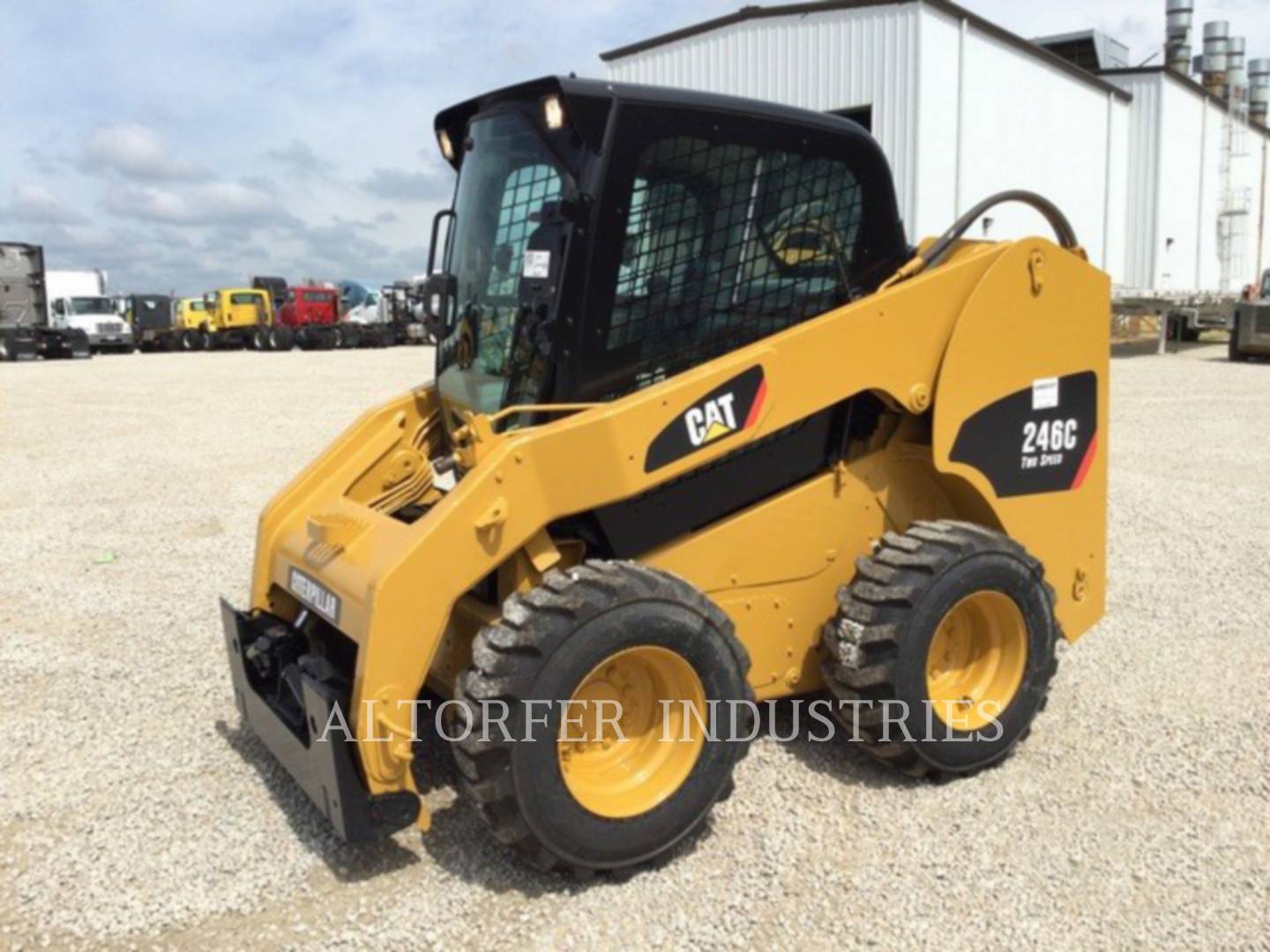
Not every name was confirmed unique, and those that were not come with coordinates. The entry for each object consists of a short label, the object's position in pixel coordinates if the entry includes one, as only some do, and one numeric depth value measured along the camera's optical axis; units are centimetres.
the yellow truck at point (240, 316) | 3778
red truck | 3659
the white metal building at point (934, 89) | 2105
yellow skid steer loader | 305
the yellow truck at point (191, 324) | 3922
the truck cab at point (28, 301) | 3127
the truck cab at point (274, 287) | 4178
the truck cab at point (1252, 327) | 2164
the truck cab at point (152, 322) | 4041
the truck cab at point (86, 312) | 3600
